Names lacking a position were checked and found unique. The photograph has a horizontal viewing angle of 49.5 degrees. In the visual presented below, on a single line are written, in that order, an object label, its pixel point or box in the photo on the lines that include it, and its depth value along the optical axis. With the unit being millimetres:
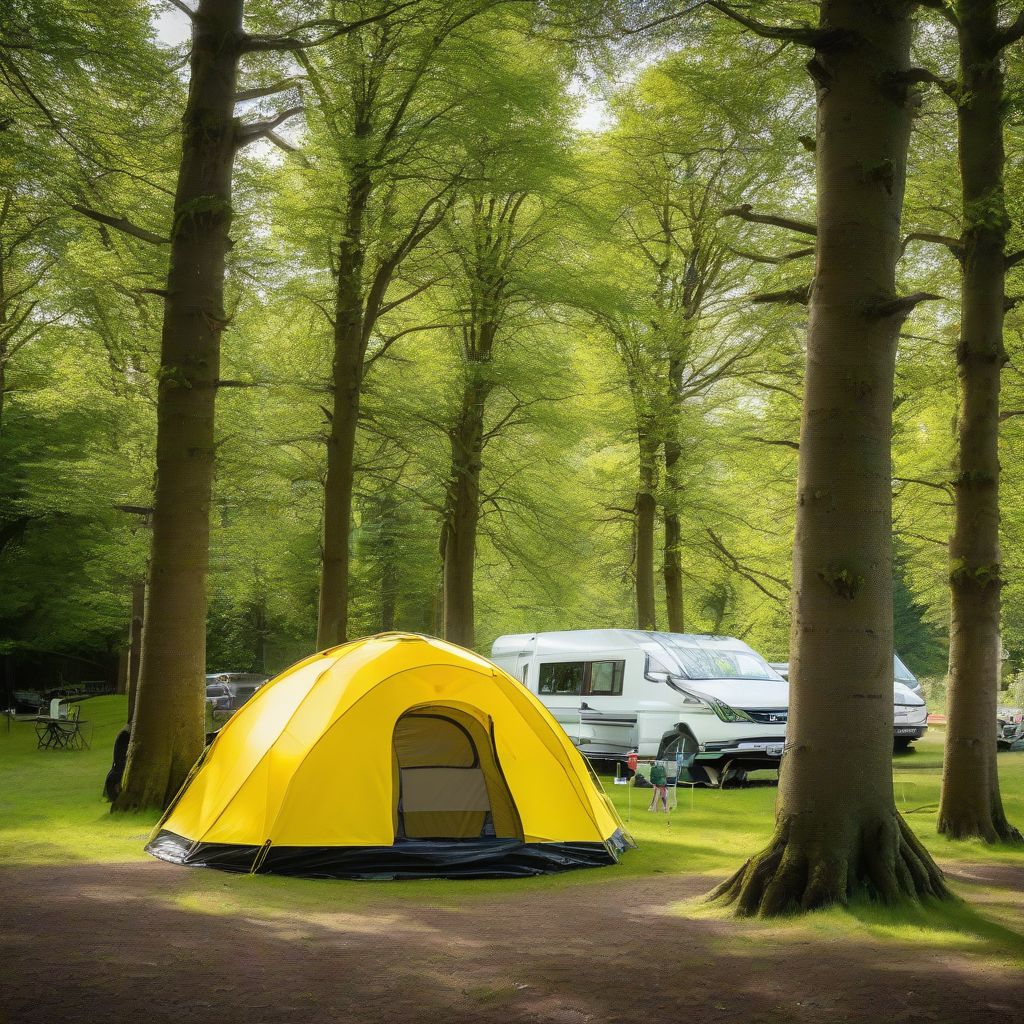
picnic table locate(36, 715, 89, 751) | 21766
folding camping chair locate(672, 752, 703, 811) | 15461
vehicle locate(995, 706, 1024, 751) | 21203
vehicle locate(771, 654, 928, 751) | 19062
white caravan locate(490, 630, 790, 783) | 15461
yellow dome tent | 8750
